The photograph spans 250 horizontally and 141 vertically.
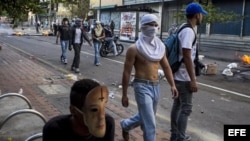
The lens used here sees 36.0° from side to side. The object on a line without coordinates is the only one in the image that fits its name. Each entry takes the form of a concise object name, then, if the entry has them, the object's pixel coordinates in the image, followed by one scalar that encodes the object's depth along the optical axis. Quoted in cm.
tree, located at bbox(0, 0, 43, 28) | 747
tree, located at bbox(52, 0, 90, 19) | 5434
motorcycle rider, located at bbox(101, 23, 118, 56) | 1818
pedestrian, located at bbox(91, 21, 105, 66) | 1453
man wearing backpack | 480
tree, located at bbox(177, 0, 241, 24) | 2212
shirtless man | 443
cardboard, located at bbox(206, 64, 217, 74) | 1321
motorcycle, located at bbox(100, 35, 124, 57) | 1805
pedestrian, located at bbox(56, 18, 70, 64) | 1508
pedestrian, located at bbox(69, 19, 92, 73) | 1278
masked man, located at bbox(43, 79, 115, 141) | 195
